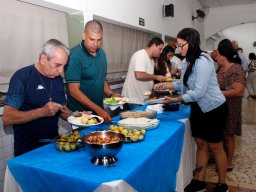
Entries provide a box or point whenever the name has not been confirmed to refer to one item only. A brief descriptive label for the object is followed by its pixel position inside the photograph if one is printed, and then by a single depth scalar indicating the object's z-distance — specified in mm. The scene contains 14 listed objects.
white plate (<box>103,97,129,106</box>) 2428
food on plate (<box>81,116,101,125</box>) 1644
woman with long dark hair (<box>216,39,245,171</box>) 2434
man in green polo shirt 1989
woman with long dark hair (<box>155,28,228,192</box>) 1977
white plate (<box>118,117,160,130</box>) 1768
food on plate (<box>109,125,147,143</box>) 1566
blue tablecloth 1151
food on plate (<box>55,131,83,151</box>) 1422
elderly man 1488
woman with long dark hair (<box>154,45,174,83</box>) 4062
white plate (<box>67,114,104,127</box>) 1612
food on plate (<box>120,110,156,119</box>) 2084
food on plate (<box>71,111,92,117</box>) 1739
